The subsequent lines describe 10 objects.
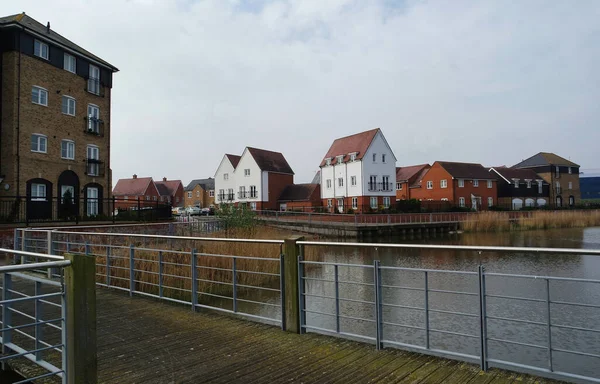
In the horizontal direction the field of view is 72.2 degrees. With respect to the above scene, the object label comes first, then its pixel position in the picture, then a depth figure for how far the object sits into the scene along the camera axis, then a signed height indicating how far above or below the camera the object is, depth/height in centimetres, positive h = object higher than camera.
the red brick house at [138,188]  7644 +339
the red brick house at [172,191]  8566 +306
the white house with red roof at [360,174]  4859 +354
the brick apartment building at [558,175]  6819 +426
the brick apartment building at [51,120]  2227 +524
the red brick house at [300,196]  5350 +99
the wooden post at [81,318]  311 -85
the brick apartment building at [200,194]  8212 +234
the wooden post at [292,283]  527 -101
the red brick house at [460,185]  5516 +223
